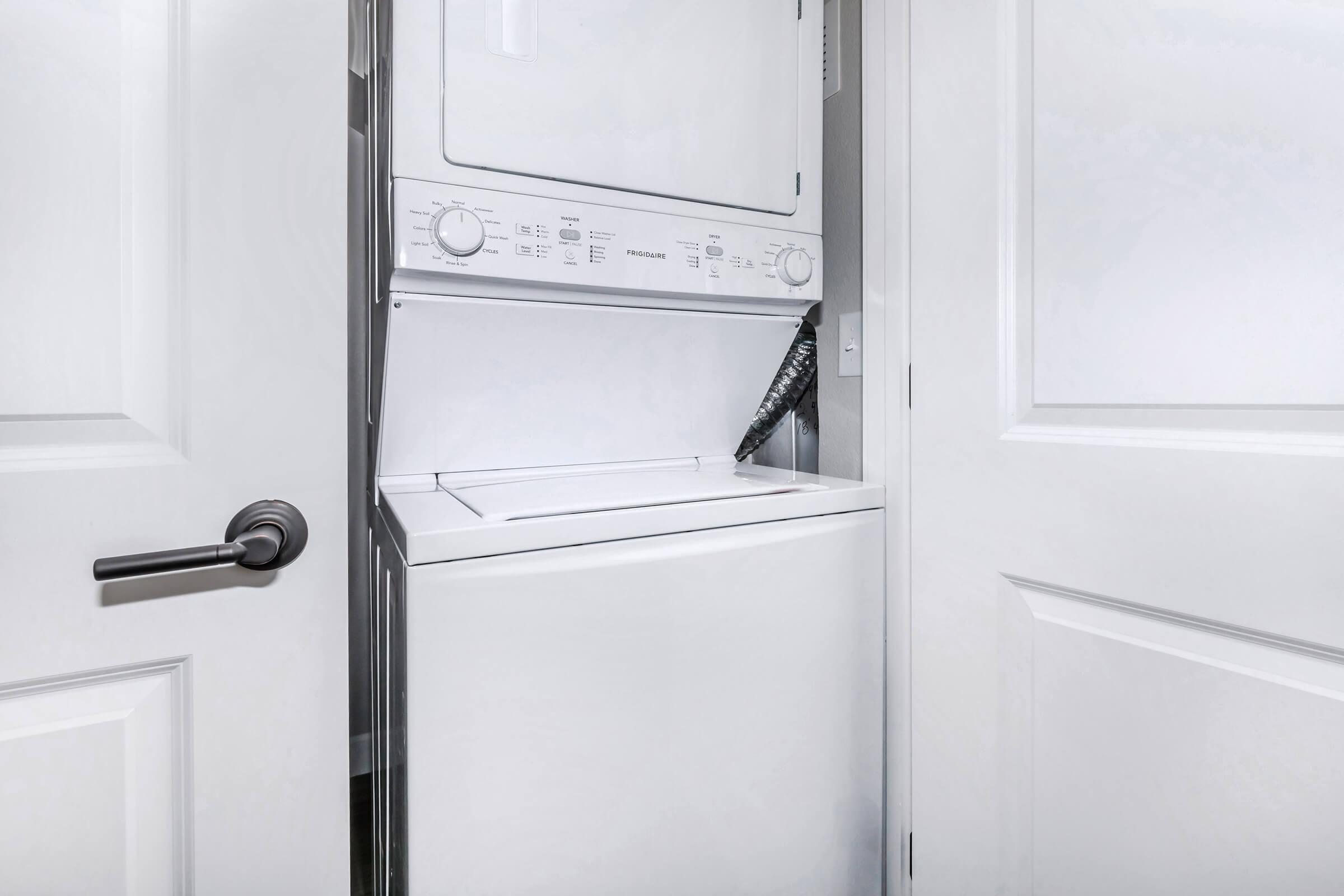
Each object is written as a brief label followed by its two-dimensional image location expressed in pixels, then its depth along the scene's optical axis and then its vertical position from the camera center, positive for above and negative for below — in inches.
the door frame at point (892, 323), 46.3 +9.1
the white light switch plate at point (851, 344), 50.6 +8.1
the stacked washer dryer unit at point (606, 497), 32.8 -3.2
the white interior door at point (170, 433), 22.3 +0.5
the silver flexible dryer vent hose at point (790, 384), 55.7 +5.5
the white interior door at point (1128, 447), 29.0 +0.0
